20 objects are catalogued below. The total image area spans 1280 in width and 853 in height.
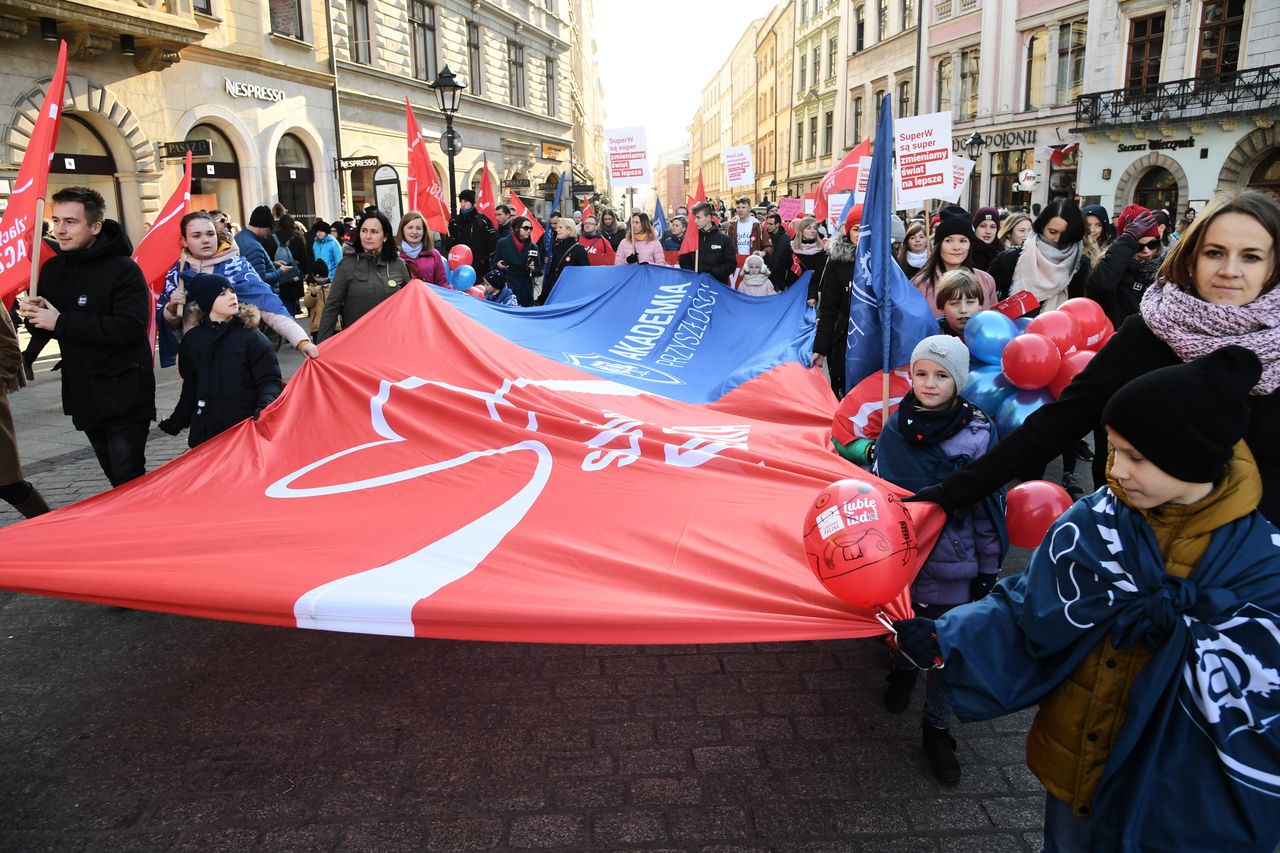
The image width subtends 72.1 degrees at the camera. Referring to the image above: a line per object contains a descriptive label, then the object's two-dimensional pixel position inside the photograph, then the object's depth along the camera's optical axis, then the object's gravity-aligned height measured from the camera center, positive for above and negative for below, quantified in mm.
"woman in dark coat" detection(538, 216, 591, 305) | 11961 -56
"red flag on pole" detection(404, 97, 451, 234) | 11516 +842
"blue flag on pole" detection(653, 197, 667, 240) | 15125 +393
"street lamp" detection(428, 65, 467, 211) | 15102 +2621
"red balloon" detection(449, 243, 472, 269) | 11938 -108
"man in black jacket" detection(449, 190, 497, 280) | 14547 +205
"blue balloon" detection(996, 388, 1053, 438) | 4164 -774
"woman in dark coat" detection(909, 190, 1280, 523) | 2227 -184
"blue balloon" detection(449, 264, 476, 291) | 10516 -356
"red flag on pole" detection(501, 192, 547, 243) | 16703 +446
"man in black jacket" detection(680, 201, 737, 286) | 11523 -98
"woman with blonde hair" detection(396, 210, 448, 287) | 7971 -15
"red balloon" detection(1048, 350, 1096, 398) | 4188 -594
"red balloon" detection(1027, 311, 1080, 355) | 4340 -427
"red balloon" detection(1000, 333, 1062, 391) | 4098 -547
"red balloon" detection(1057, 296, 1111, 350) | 4434 -383
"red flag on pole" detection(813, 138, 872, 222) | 13273 +997
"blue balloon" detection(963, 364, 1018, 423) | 4320 -716
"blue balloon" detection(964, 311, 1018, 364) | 4492 -468
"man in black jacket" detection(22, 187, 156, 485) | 4184 -330
